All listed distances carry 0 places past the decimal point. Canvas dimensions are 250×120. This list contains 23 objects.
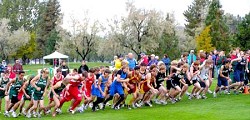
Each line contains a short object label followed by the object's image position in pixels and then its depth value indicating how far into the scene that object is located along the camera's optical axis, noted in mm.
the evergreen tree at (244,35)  47781
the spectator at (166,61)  30897
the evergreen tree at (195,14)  92062
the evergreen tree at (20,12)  105062
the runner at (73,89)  15594
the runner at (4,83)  16281
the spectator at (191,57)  27380
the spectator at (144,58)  24928
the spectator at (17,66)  29116
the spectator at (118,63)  23262
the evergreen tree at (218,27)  59531
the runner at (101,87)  16422
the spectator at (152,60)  24812
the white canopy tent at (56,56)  54375
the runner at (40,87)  15062
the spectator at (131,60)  23162
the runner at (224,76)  19522
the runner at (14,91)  15766
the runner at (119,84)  16562
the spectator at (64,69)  24188
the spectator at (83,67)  23384
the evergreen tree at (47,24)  98625
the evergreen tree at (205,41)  62000
